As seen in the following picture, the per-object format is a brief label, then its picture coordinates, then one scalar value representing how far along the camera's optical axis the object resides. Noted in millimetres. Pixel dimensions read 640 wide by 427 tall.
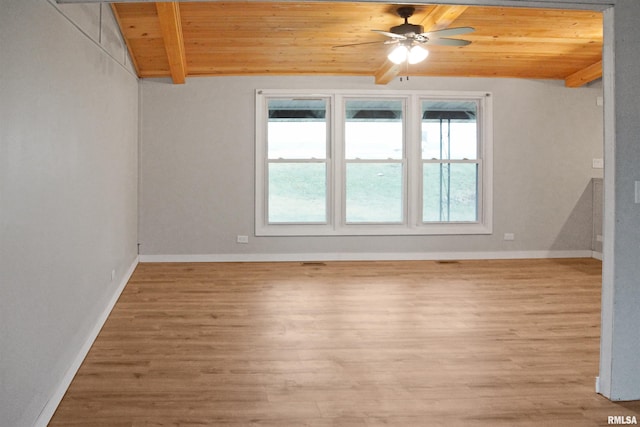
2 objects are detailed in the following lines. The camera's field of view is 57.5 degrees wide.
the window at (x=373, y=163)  7543
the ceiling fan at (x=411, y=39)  5148
